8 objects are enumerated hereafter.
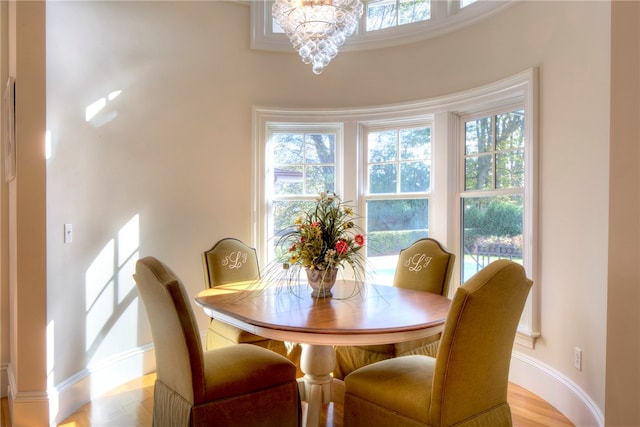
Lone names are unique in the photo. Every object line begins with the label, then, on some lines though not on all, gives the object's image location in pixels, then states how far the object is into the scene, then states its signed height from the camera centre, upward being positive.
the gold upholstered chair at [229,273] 2.62 -0.45
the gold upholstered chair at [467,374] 1.48 -0.62
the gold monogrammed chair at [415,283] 2.39 -0.48
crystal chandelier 2.30 +1.07
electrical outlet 2.33 -0.84
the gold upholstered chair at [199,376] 1.62 -0.70
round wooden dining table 1.64 -0.47
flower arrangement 2.15 -0.16
